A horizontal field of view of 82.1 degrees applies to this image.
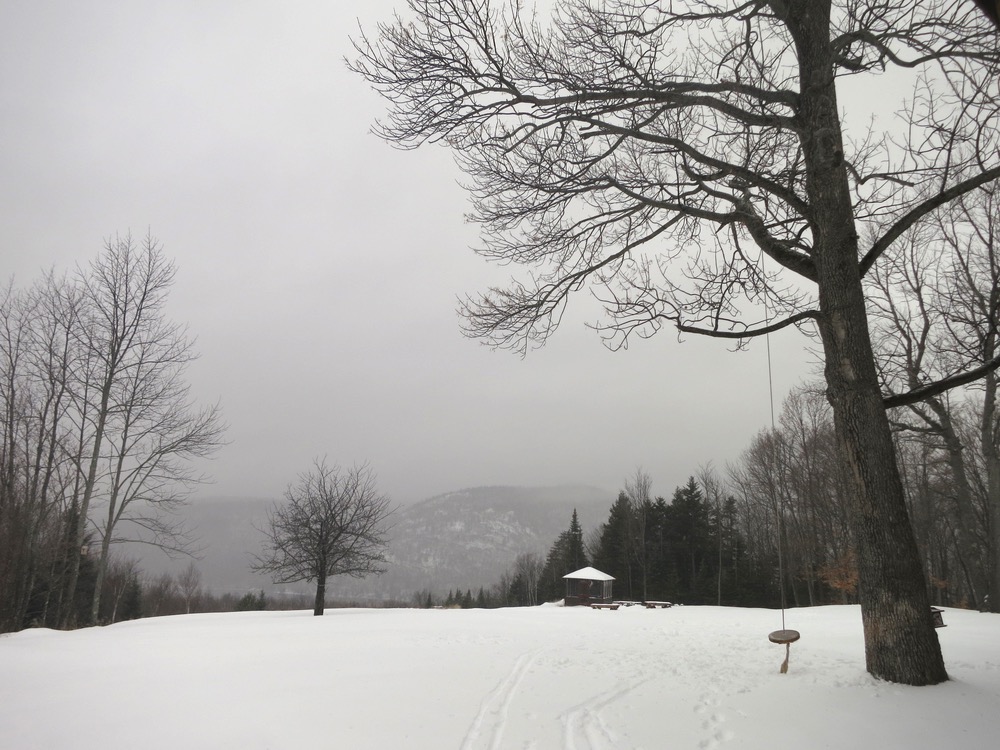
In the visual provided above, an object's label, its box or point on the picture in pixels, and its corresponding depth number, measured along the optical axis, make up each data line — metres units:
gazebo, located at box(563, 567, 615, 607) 36.06
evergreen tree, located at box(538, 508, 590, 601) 55.16
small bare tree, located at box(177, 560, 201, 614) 74.31
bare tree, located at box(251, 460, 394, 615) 22.58
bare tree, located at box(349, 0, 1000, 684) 5.72
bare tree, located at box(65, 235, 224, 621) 18.66
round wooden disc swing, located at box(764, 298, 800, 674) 6.78
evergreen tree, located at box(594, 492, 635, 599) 48.62
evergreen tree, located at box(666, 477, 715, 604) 44.88
